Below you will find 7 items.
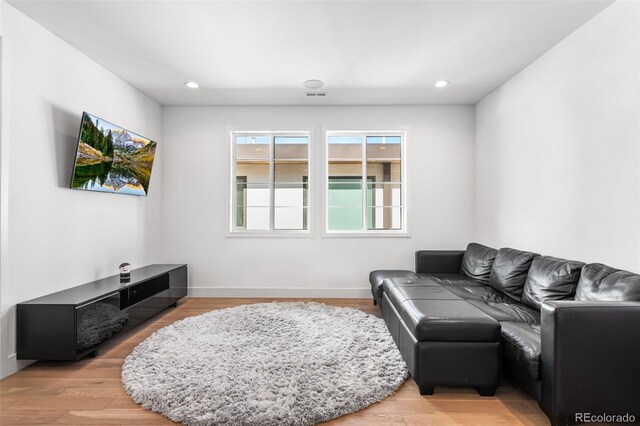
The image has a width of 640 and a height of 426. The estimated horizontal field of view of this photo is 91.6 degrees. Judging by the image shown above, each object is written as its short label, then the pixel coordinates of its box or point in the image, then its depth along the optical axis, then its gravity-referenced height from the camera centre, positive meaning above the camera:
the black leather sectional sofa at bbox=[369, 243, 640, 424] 1.74 -0.79
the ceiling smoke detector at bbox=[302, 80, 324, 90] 3.80 +1.62
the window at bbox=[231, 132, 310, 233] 4.78 +0.51
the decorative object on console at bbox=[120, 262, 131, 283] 3.22 -0.63
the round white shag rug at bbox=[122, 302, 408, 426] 1.93 -1.20
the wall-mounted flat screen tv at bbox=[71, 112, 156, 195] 2.96 +0.59
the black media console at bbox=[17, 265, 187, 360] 2.45 -0.90
